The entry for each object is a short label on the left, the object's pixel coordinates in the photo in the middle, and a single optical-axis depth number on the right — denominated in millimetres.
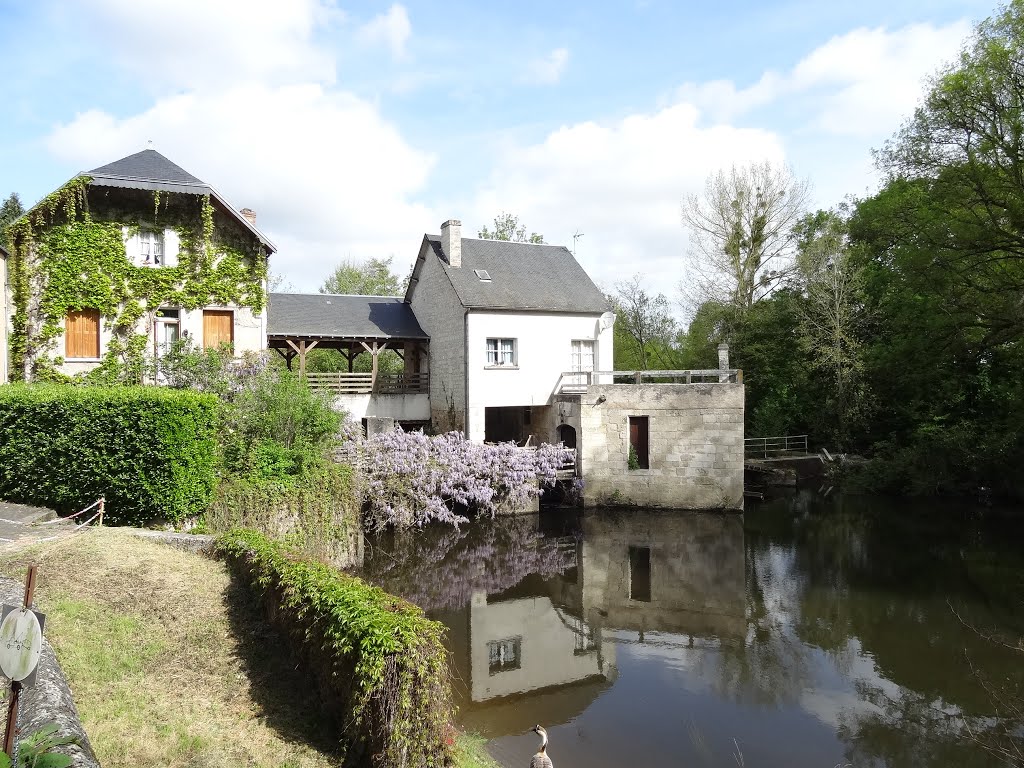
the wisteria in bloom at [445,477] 16172
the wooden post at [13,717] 3139
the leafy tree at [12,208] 38406
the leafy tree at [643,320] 35719
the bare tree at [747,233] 28984
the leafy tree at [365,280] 41594
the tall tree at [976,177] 15320
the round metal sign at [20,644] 3279
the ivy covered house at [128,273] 16156
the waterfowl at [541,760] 6198
